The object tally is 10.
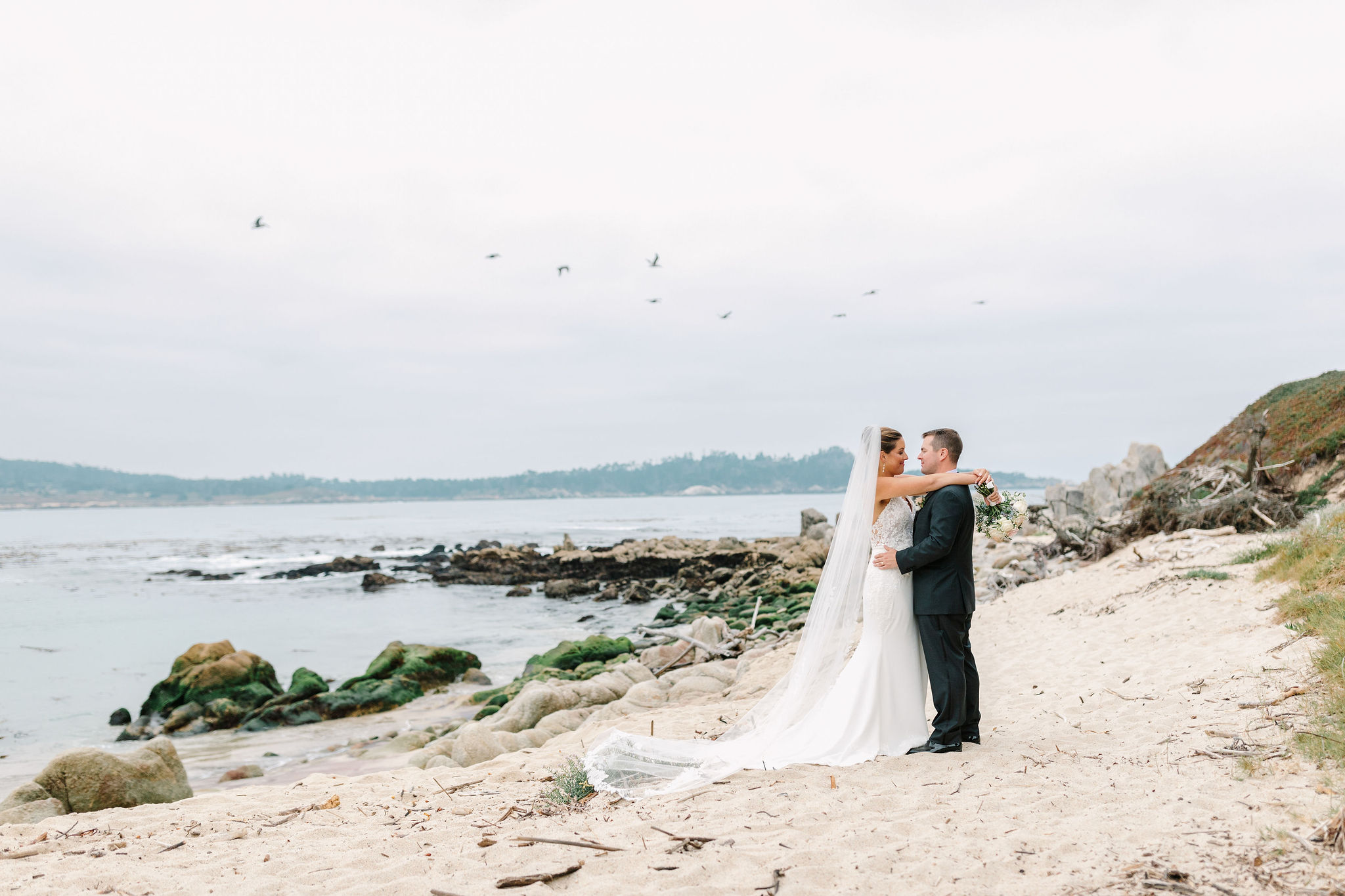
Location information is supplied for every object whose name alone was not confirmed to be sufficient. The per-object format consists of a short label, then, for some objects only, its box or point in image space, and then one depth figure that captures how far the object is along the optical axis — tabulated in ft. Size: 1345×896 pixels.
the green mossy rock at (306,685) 49.57
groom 18.74
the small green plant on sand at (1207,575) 37.32
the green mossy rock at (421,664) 54.13
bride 18.98
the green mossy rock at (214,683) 48.93
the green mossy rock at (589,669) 48.34
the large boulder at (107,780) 23.70
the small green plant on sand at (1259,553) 38.58
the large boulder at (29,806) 22.21
